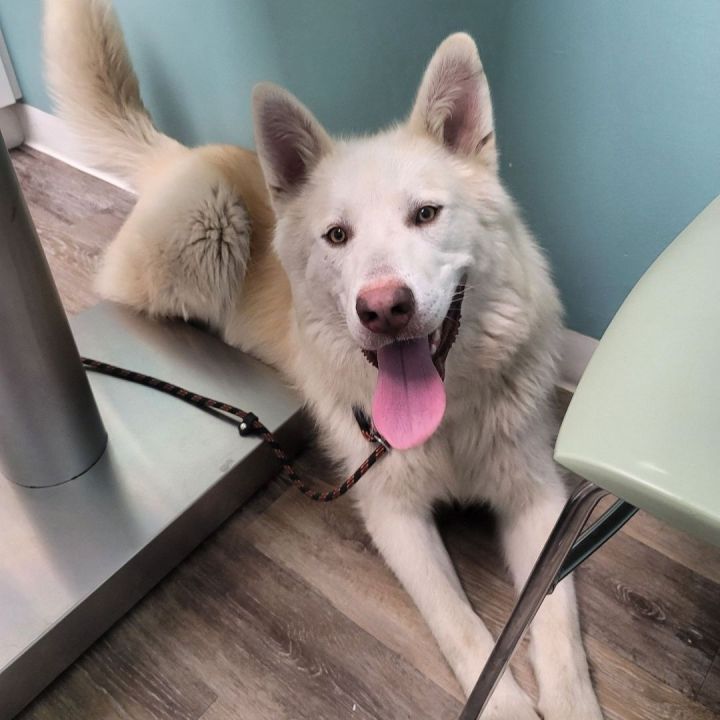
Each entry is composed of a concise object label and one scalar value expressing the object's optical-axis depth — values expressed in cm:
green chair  61
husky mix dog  106
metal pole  118
